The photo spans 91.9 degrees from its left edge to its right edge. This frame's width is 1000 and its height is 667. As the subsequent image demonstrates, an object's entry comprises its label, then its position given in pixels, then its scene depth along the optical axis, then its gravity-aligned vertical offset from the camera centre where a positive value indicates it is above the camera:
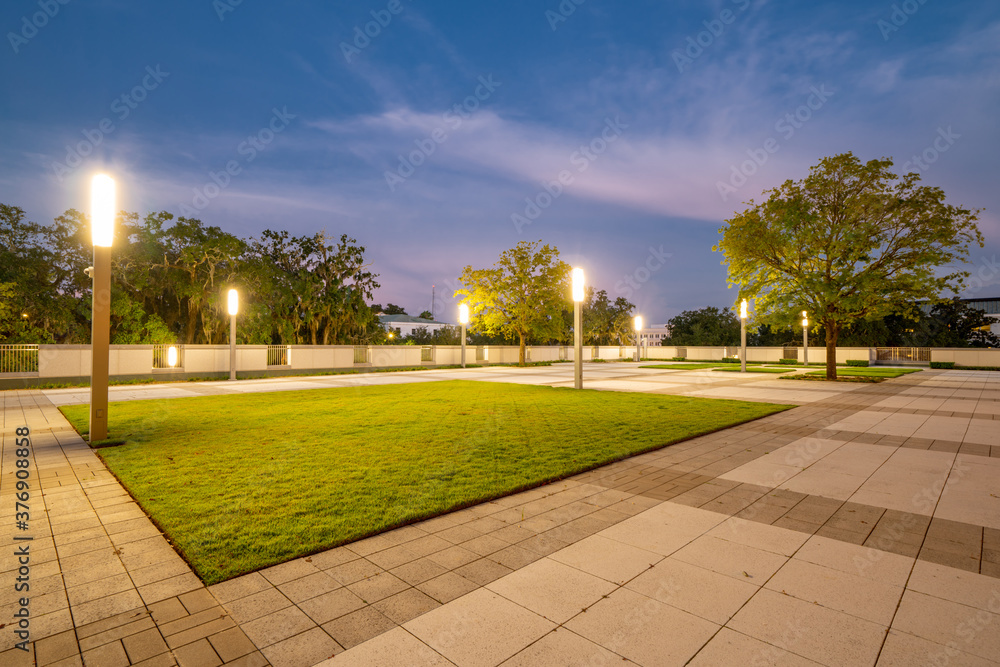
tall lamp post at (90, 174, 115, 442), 7.58 +0.71
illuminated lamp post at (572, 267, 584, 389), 16.45 +0.65
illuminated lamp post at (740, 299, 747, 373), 26.74 -0.15
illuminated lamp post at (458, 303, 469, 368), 31.50 +1.82
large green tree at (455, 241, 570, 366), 34.66 +3.56
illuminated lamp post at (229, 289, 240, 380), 20.47 +0.57
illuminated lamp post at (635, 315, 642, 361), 40.75 +1.00
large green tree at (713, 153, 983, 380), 18.12 +3.96
